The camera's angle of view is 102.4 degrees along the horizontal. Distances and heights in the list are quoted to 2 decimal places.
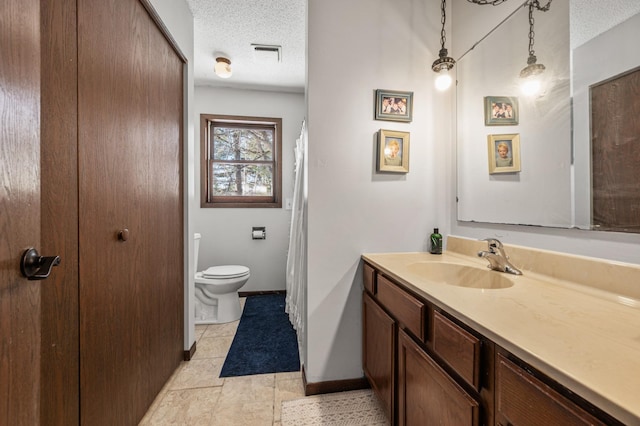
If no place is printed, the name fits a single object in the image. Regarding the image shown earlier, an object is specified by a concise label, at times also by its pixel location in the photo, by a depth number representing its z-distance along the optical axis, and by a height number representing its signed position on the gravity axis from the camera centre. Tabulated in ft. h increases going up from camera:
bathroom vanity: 1.47 -0.95
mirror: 2.98 +1.62
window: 9.99 +2.04
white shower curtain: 5.57 -1.22
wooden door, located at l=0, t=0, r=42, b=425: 1.81 +0.07
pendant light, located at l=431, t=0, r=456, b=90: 4.61 +2.64
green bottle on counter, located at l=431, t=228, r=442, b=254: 5.09 -0.60
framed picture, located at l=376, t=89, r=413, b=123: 5.10 +2.16
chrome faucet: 3.69 -0.66
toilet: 7.69 -2.57
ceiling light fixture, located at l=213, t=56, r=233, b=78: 8.00 +4.62
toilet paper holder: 9.96 -0.78
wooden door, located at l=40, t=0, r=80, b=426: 2.62 +0.05
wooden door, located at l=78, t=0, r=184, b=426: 3.15 +0.05
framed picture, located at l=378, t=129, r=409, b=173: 5.07 +1.23
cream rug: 4.27 -3.46
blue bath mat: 5.73 -3.40
